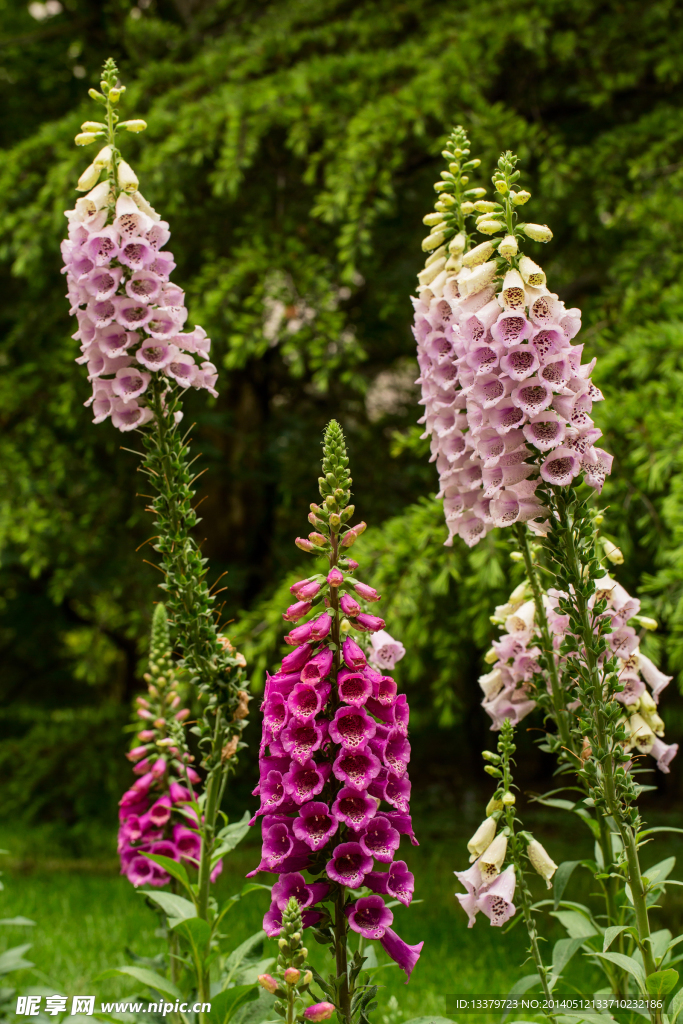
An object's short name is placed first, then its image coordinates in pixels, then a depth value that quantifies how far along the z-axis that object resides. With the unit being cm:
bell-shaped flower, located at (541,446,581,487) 188
